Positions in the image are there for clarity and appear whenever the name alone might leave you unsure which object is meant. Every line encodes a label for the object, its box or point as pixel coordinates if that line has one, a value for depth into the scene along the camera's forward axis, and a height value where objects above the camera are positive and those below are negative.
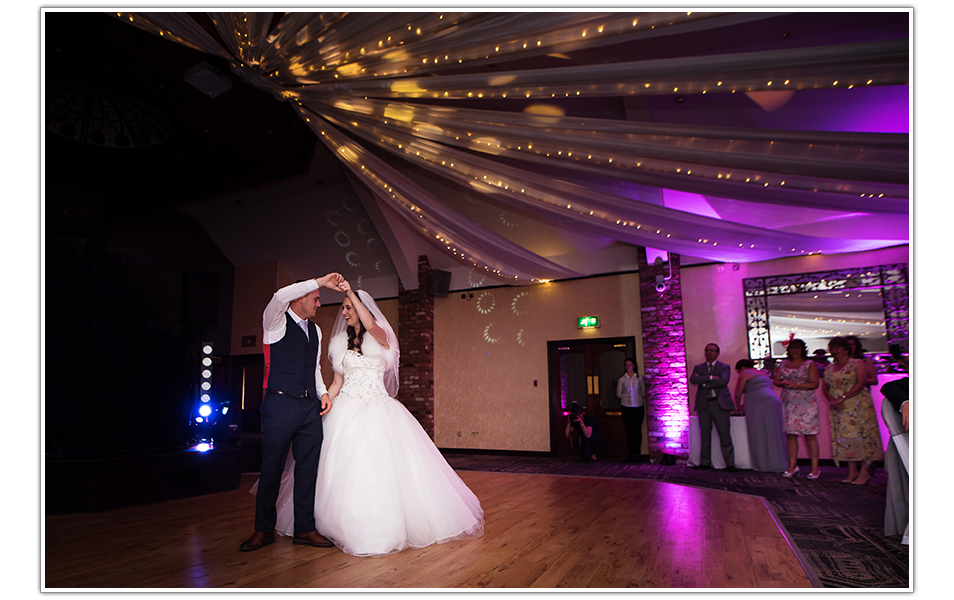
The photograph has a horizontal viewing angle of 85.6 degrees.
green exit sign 7.95 -0.11
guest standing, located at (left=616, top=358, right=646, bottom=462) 7.20 -1.29
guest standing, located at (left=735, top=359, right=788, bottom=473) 5.79 -1.28
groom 2.68 -0.51
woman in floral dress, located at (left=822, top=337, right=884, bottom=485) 4.82 -0.99
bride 2.61 -0.82
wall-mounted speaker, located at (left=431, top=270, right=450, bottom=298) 8.96 +0.60
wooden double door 7.79 -1.07
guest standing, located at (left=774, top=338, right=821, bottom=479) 5.20 -0.89
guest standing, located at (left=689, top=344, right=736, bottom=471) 6.11 -1.06
